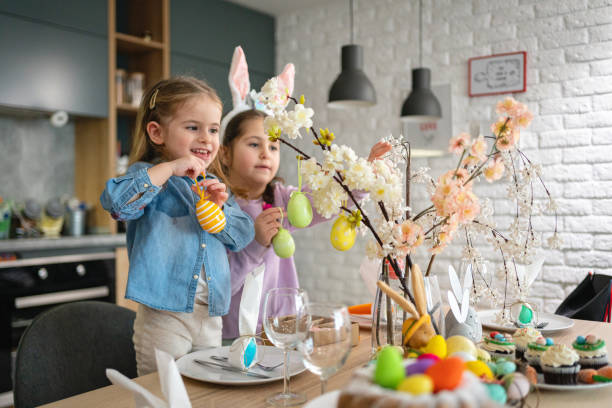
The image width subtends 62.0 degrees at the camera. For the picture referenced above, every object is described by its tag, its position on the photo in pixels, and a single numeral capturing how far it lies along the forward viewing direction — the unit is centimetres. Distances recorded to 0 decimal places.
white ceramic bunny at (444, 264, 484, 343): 99
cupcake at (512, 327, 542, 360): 93
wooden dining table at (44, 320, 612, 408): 80
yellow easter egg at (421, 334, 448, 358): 73
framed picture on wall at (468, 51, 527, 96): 315
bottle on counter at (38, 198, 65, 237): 307
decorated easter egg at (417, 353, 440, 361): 61
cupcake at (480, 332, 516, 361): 88
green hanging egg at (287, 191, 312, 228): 104
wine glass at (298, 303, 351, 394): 70
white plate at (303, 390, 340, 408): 69
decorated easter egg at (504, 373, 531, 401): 64
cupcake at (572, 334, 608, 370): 88
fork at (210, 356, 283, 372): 95
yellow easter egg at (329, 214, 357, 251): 89
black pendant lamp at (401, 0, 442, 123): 274
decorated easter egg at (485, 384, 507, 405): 60
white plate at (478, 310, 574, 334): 125
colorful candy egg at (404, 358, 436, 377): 52
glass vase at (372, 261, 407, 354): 92
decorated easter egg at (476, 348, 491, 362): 78
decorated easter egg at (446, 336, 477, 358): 76
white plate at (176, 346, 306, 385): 89
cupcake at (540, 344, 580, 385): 83
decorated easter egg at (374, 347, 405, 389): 51
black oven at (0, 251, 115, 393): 257
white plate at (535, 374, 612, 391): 80
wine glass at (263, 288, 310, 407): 81
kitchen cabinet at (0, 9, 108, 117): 278
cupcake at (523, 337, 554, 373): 87
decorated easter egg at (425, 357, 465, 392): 48
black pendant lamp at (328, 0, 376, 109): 256
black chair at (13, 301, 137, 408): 100
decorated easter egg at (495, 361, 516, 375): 71
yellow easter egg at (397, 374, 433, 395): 47
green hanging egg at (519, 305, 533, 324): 120
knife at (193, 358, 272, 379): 91
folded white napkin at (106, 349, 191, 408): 69
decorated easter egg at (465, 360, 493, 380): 65
